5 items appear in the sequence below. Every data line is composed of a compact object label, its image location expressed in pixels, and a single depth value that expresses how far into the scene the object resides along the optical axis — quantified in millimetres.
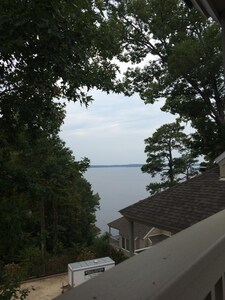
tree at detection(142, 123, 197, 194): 19368
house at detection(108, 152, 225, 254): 5710
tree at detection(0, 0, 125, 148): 1737
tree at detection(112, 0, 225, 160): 9400
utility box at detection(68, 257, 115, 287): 8311
